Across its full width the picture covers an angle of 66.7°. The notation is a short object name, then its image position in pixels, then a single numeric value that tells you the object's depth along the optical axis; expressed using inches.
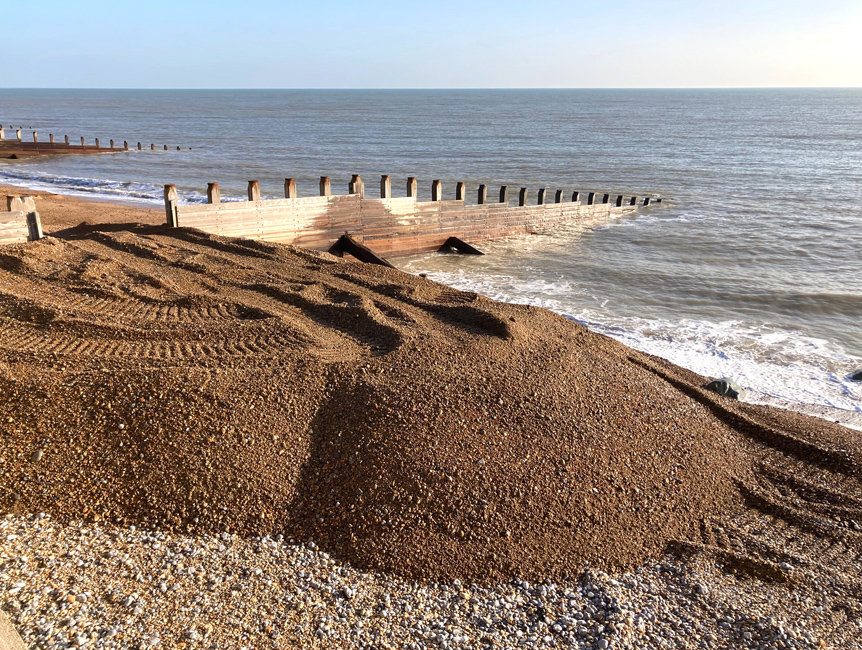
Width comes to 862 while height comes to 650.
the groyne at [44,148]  1641.2
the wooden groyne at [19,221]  480.1
